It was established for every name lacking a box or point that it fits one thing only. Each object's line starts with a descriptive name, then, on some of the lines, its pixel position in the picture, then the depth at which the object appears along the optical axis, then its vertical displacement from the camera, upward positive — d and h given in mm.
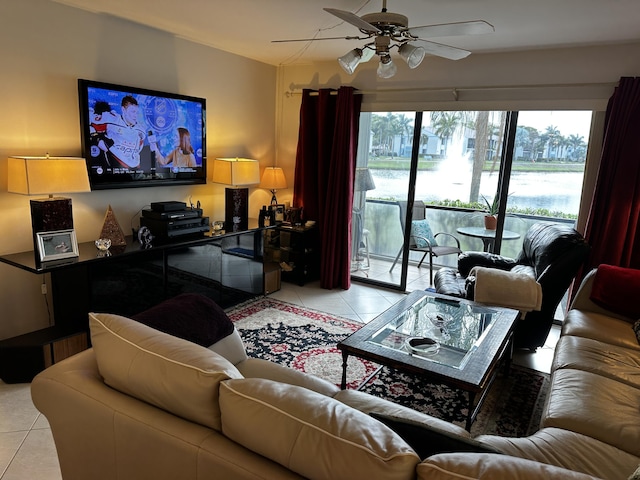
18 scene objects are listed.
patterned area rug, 2568 -1424
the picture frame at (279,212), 4746 -600
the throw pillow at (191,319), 1845 -728
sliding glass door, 3943 -120
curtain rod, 3566 +689
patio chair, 4594 -753
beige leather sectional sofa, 1004 -736
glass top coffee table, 2168 -996
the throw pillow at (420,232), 4625 -718
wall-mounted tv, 3186 +109
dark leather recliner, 3109 -787
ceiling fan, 2201 +677
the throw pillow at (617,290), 2881 -778
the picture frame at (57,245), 2742 -625
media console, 2668 -988
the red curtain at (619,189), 3357 -131
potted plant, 4230 -462
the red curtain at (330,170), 4500 -121
